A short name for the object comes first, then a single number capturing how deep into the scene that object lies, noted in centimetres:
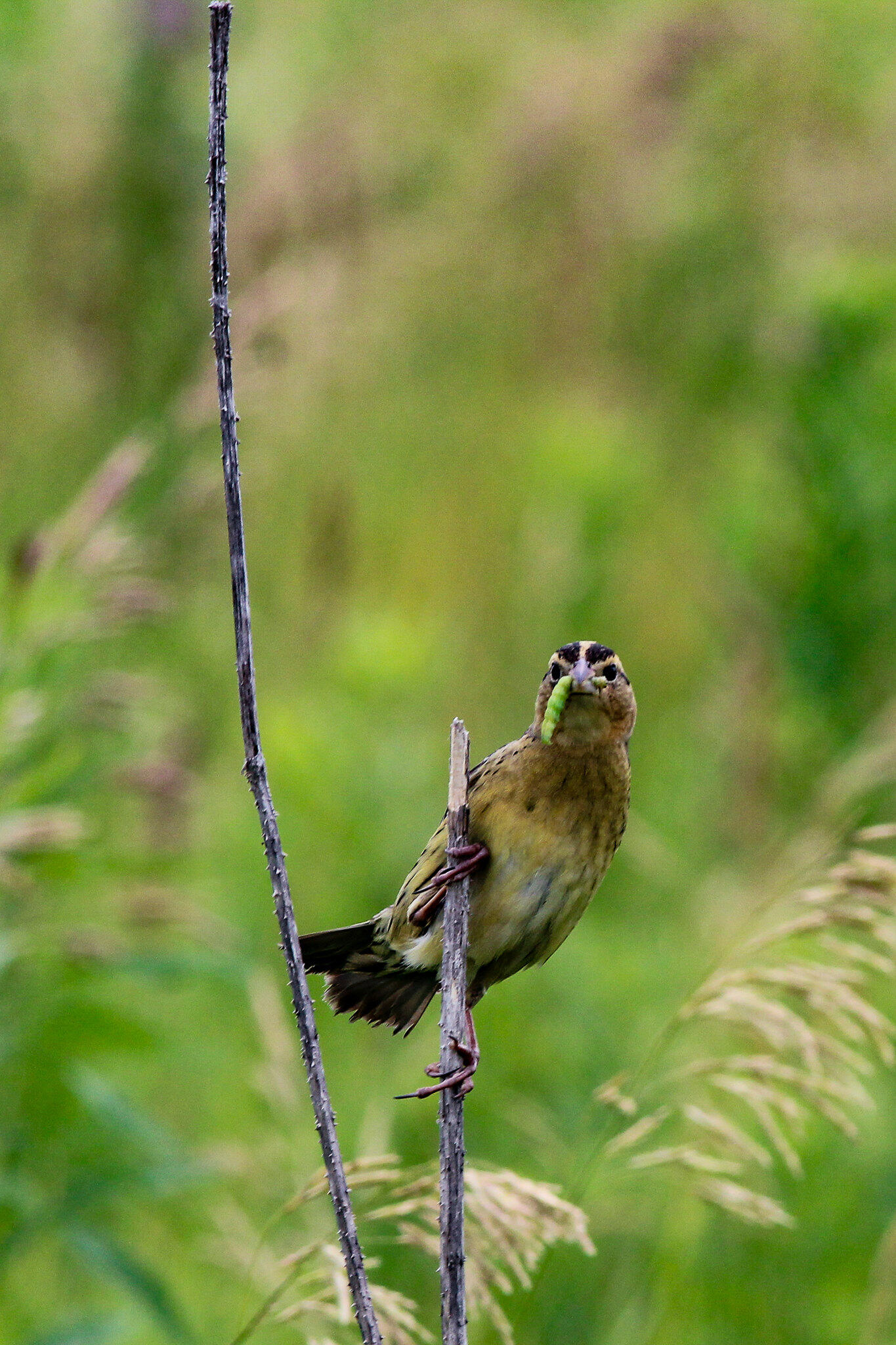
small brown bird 690
